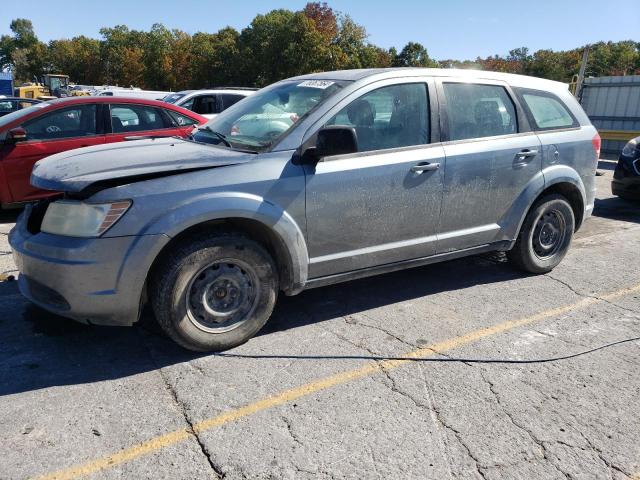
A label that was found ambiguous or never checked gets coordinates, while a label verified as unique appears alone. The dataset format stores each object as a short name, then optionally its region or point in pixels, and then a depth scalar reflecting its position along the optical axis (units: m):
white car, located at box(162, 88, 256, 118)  12.83
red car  6.80
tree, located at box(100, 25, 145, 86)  70.75
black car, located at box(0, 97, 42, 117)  14.98
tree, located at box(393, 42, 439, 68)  75.50
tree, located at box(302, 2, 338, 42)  66.45
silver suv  3.18
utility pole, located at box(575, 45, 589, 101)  15.21
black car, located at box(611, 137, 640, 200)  7.99
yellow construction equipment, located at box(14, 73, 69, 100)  33.22
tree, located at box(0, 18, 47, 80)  92.88
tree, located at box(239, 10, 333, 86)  51.50
